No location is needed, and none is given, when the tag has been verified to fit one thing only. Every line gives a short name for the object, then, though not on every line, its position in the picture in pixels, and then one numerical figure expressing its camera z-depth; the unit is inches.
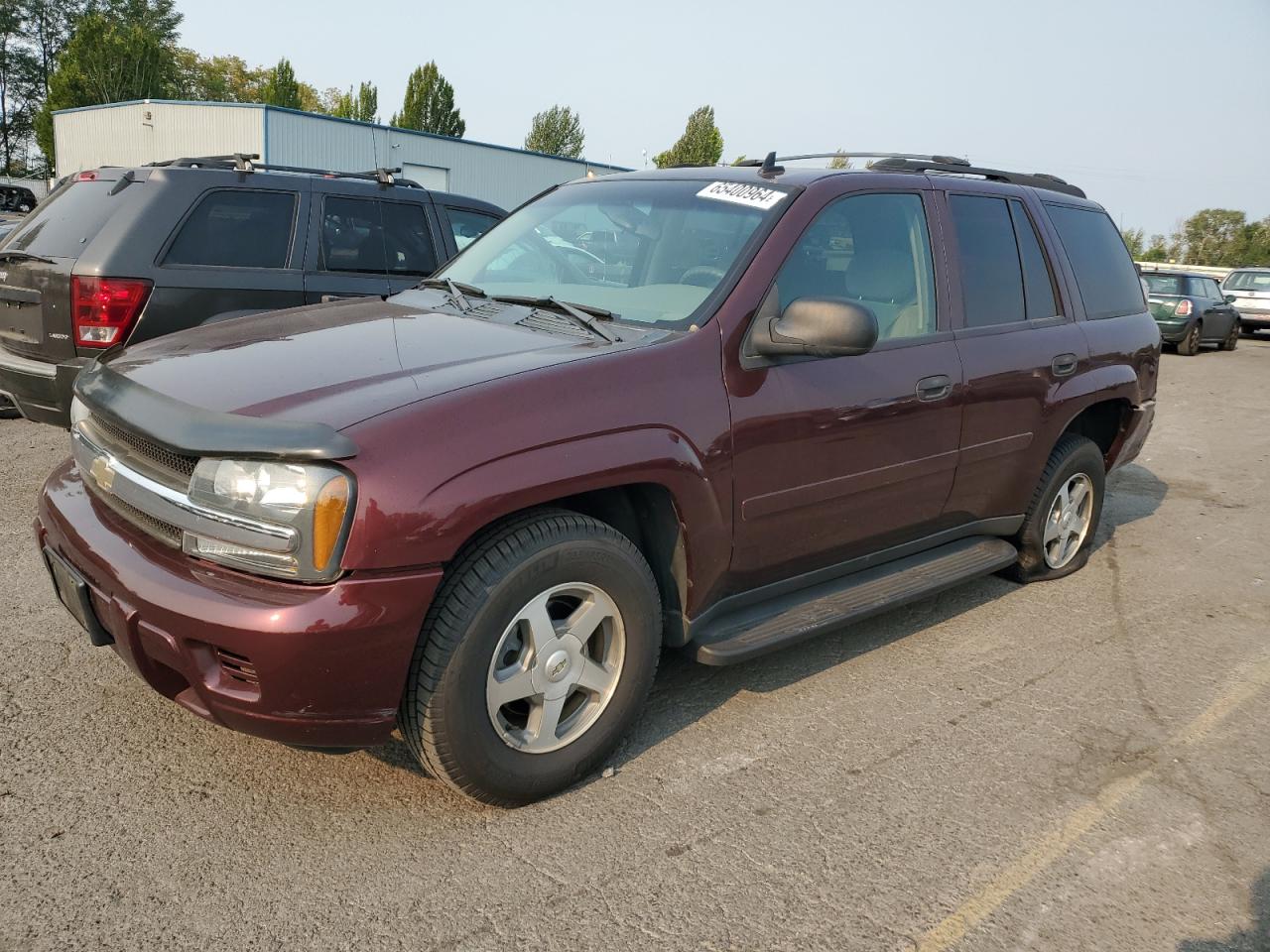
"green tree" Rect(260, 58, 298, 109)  2396.7
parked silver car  907.4
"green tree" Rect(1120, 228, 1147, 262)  2369.3
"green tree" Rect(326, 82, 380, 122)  2790.4
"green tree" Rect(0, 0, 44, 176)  2714.1
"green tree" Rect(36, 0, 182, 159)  2071.9
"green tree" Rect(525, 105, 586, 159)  3299.7
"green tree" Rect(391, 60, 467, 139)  2778.1
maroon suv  99.5
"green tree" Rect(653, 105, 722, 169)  2743.6
